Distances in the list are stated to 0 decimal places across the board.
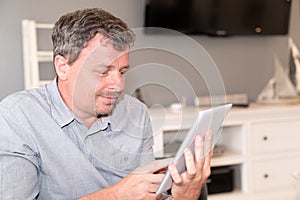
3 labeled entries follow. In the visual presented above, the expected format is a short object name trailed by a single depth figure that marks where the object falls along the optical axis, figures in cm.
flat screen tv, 251
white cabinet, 257
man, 108
